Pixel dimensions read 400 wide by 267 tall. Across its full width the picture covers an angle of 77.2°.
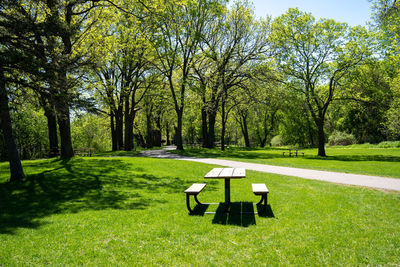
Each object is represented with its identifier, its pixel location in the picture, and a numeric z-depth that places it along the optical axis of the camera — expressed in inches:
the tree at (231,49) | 1057.5
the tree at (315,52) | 948.6
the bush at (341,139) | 1601.9
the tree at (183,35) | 906.1
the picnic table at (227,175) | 250.5
